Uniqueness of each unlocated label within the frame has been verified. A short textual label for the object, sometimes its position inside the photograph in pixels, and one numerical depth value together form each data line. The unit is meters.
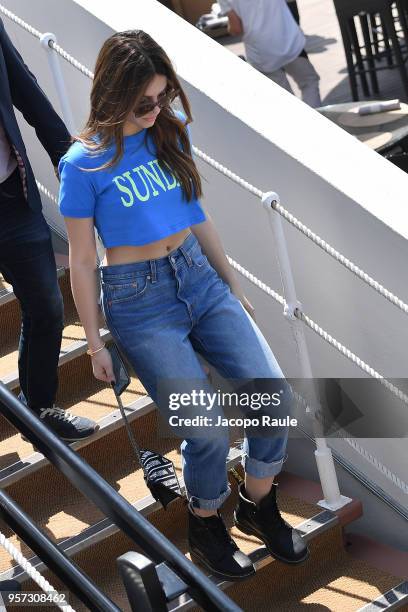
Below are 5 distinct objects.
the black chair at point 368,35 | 8.96
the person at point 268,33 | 7.99
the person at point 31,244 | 3.51
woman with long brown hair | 3.00
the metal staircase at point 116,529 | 3.49
